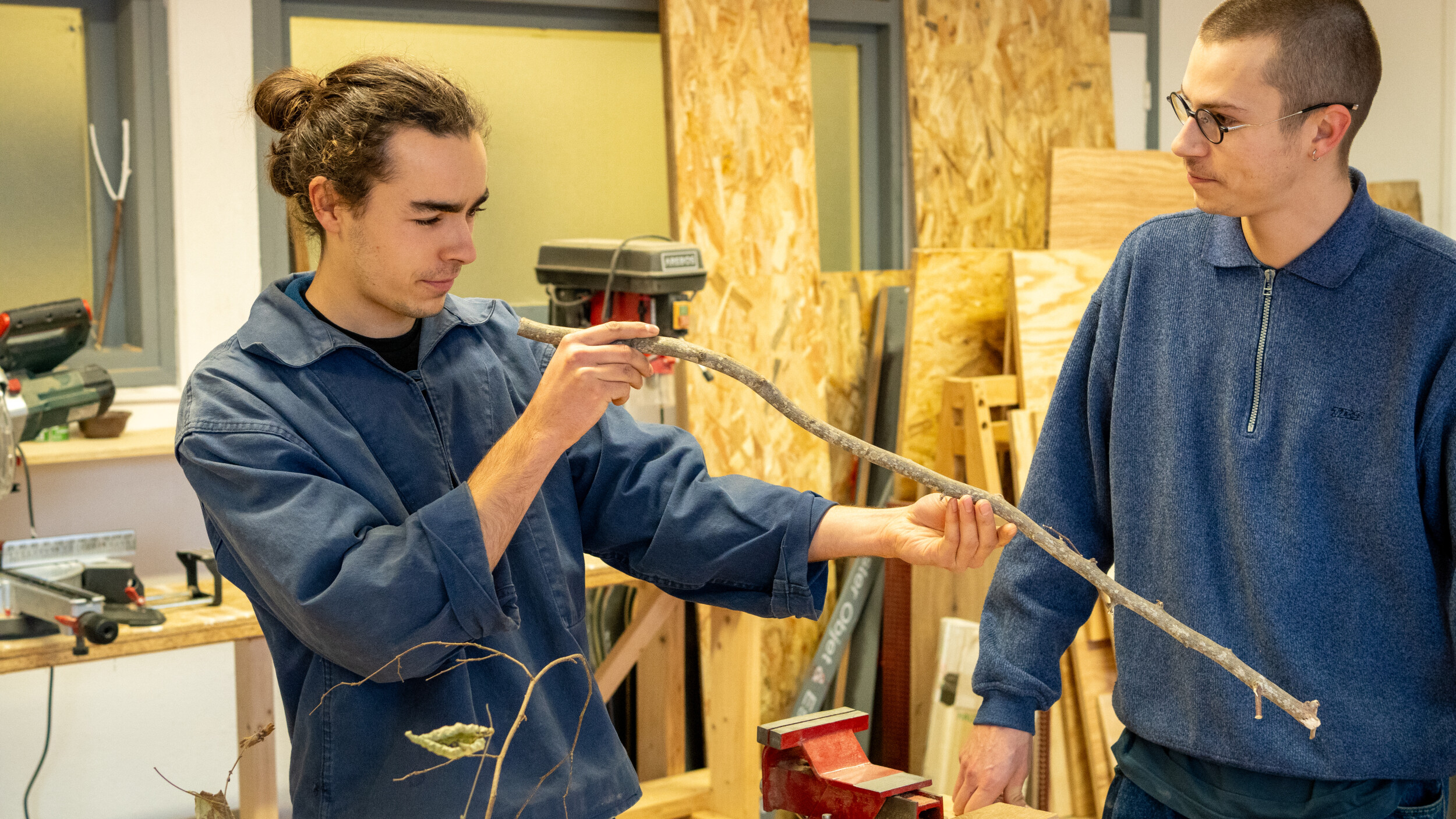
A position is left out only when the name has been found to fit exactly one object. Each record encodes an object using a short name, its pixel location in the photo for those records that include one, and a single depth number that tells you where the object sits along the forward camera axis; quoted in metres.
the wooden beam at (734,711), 2.96
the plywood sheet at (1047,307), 3.66
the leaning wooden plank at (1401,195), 4.48
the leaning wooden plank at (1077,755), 3.38
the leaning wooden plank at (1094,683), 3.33
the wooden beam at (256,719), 2.49
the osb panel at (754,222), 3.53
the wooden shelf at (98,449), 2.80
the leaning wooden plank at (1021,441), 3.49
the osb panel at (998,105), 4.05
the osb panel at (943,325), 3.79
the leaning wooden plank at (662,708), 3.48
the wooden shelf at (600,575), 2.80
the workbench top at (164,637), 2.29
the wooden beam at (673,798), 3.14
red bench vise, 1.28
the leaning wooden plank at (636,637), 2.98
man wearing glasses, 1.37
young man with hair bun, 1.28
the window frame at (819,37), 3.22
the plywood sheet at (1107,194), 3.98
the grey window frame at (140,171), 3.08
